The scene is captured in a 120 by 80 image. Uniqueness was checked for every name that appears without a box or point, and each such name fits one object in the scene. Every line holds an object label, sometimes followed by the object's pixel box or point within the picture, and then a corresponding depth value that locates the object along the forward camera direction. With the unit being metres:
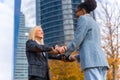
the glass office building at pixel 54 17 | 35.60
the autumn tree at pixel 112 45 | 9.80
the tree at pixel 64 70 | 12.81
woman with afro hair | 1.81
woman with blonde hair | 2.10
